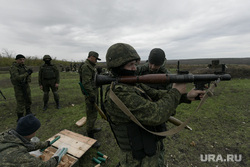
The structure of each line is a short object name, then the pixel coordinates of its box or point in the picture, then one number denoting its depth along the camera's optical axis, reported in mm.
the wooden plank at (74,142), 3572
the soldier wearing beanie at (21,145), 1940
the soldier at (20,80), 5859
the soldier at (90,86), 4180
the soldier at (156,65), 3361
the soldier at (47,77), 6895
